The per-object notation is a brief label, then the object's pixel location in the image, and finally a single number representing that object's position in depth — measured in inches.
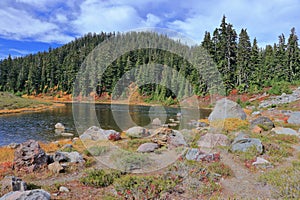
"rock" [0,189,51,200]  222.7
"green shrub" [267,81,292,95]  1749.5
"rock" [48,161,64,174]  383.9
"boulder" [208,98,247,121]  1082.7
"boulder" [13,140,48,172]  393.1
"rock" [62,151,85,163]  445.1
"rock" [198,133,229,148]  597.2
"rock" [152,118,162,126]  1203.7
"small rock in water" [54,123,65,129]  1030.1
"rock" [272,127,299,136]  695.7
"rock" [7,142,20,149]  626.0
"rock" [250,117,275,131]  791.1
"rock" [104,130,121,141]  735.2
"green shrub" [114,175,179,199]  282.7
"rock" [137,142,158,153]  568.5
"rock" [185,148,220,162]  451.8
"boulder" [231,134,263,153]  502.4
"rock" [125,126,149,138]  789.9
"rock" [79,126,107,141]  762.8
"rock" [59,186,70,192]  305.2
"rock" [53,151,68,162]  439.1
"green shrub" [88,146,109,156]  526.8
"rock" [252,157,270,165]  427.9
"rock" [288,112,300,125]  871.7
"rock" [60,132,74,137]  889.0
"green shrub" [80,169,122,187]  329.4
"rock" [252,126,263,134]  744.3
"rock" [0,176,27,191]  274.2
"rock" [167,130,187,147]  619.6
